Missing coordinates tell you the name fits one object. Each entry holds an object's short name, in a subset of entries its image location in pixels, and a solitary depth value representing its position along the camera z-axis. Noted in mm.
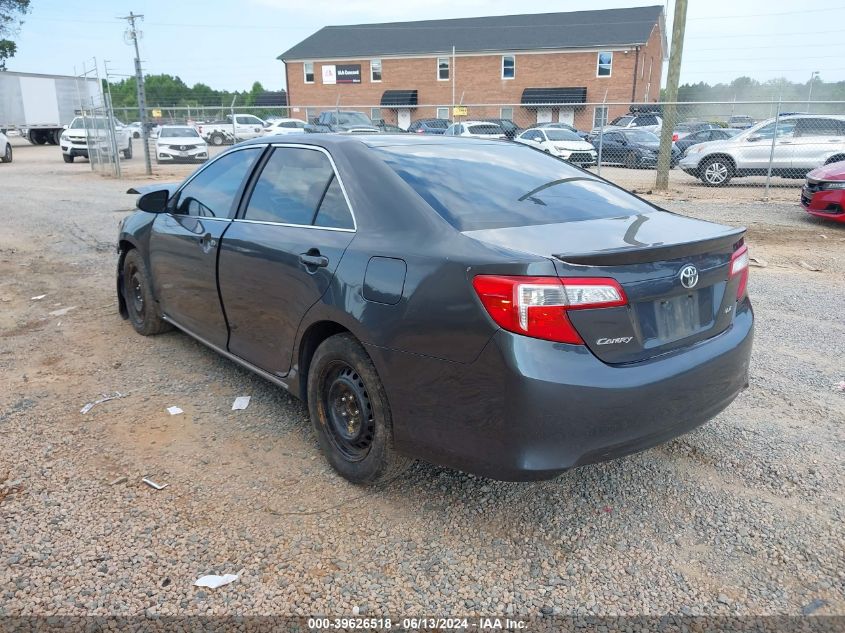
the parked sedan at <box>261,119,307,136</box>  32594
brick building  44844
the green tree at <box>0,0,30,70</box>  48531
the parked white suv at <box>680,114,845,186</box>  15055
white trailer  37031
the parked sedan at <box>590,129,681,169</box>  20797
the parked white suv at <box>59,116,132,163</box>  25250
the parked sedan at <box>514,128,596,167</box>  20469
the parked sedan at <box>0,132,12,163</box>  26766
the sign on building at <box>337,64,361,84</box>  51344
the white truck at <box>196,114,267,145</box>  35750
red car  9766
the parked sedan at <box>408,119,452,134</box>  25250
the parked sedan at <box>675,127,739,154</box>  24547
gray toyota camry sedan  2406
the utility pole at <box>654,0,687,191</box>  14977
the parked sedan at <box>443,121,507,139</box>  21203
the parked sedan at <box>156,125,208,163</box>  24172
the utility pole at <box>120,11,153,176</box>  20353
